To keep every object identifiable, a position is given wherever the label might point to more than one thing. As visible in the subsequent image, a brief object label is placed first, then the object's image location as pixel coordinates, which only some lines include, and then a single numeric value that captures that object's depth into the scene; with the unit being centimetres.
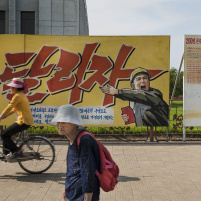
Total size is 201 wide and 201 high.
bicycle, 692
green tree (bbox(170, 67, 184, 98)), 4071
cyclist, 679
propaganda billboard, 1050
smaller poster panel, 1048
